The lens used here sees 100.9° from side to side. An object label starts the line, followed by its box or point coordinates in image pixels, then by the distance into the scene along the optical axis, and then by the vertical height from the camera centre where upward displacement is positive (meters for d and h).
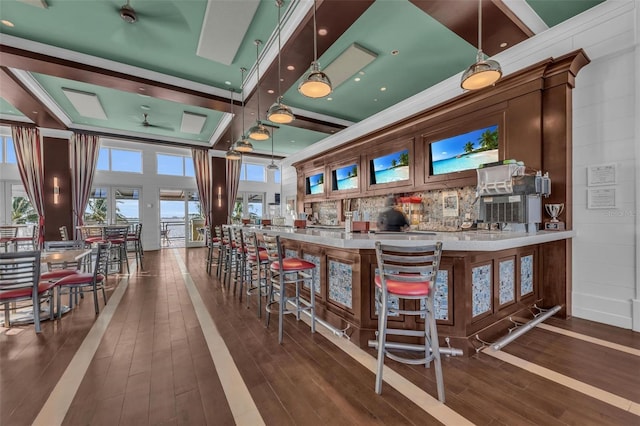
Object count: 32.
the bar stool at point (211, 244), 6.07 -0.77
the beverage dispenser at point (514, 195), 3.19 +0.18
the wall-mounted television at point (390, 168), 5.34 +0.91
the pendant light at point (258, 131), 4.68 +1.43
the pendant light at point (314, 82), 2.88 +1.42
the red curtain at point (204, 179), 10.48 +1.32
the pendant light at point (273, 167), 8.30 +1.40
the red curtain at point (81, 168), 8.46 +1.48
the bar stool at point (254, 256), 3.52 -0.65
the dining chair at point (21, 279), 2.78 -0.71
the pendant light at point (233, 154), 5.86 +1.30
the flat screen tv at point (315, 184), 8.18 +0.87
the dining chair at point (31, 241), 7.06 -0.75
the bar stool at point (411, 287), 1.93 -0.60
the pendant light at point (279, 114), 3.69 +1.38
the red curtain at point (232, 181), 11.14 +1.31
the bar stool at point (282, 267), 2.94 -0.65
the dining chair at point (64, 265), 3.45 -0.79
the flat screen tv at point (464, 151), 3.98 +0.95
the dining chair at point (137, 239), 6.98 -0.69
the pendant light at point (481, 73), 2.59 +1.36
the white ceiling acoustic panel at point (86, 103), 5.86 +2.66
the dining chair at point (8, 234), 7.02 -0.56
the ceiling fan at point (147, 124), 7.54 +2.75
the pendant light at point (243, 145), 5.45 +1.38
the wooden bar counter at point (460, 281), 2.49 -0.79
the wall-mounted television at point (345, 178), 6.77 +0.89
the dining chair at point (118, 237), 6.25 -0.60
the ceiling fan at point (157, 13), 3.36 +2.65
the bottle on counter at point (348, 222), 3.07 -0.13
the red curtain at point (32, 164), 7.68 +1.47
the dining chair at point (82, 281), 3.33 -0.88
